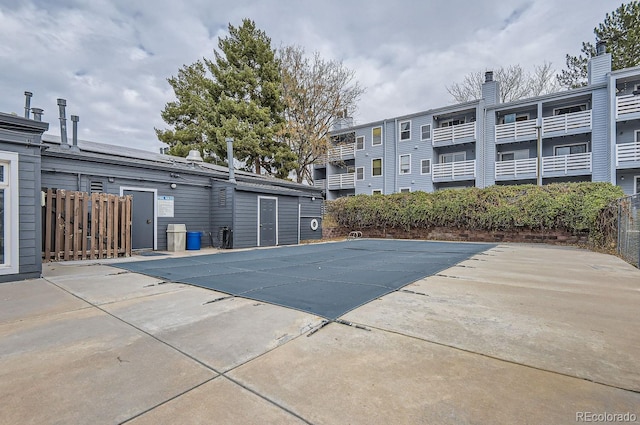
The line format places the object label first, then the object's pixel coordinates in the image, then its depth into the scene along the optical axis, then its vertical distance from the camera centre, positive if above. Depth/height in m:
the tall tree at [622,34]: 16.08 +10.29
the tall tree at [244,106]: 17.17 +6.59
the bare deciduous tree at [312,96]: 17.56 +7.24
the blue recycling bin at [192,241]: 9.30 -0.92
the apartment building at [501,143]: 13.20 +3.90
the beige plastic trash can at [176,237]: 8.95 -0.78
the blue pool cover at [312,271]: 3.31 -1.01
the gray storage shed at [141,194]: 4.31 +0.51
